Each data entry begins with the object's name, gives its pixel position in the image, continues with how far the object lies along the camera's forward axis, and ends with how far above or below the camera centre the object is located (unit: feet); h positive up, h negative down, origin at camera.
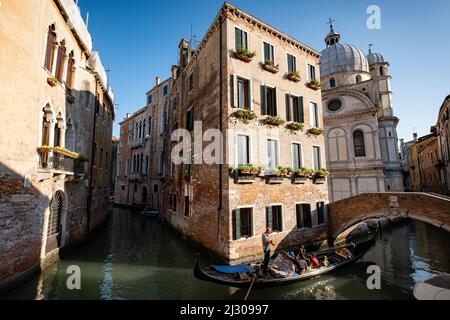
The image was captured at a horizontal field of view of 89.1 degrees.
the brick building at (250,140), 30.66 +7.22
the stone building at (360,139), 64.64 +14.38
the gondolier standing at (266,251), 23.91 -6.62
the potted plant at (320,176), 38.50 +1.85
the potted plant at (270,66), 35.42 +18.80
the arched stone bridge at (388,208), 29.12 -3.21
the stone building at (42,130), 20.68 +6.85
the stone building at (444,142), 60.61 +12.82
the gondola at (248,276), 22.70 -9.17
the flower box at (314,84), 41.42 +18.55
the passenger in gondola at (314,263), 27.02 -8.96
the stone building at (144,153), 75.77 +13.33
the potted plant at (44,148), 24.66 +4.38
